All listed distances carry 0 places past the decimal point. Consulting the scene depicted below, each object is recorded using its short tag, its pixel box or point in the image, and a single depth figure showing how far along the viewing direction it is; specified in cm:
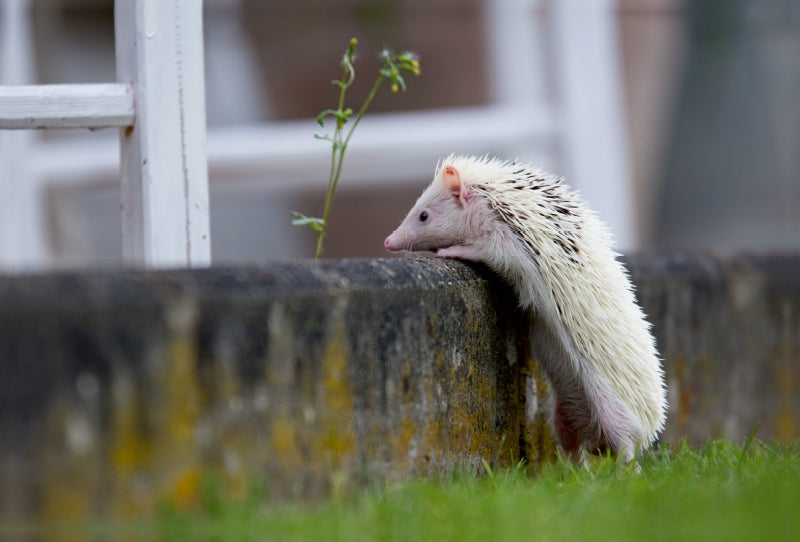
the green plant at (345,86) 808
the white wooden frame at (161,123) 737
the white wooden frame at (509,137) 1462
